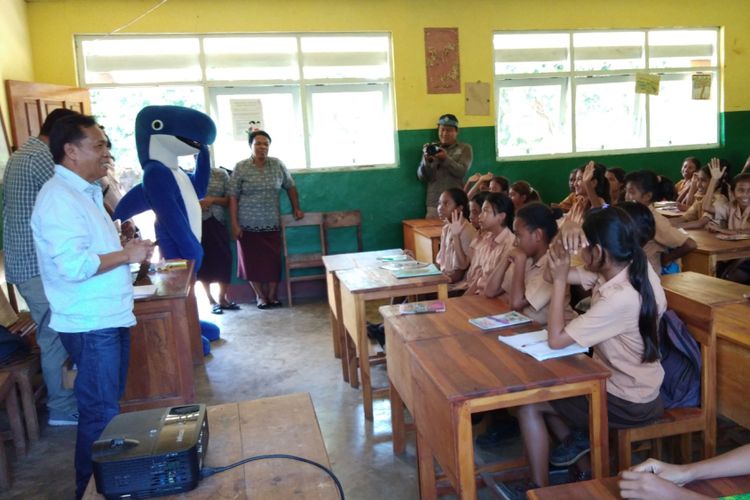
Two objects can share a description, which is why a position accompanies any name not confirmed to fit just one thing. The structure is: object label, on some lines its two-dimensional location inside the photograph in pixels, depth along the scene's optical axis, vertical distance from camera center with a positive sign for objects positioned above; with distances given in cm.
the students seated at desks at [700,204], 451 -54
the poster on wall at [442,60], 612 +88
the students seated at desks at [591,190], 426 -33
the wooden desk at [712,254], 358 -68
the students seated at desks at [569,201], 555 -53
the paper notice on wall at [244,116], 588 +44
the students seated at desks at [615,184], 498 -35
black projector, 132 -61
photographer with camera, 590 -9
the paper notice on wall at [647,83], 651 +57
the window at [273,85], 567 +71
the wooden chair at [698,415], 205 -91
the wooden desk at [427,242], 509 -75
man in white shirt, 210 -32
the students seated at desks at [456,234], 369 -50
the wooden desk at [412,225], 580 -67
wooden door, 435 +52
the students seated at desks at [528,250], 264 -44
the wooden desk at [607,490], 127 -71
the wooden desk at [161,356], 302 -90
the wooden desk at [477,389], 171 -66
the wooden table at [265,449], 136 -70
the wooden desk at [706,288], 225 -58
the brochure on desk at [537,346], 193 -63
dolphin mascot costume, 340 -3
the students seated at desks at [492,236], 322 -45
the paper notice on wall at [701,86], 681 +53
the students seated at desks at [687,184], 589 -46
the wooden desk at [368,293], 308 -68
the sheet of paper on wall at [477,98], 627 +50
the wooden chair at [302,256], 581 -89
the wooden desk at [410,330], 224 -64
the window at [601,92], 647 +52
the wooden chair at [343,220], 603 -60
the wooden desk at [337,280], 373 -72
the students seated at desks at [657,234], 328 -50
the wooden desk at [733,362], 207 -76
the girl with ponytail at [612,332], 197 -59
